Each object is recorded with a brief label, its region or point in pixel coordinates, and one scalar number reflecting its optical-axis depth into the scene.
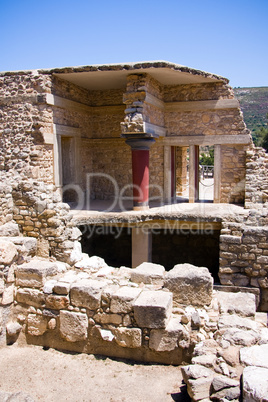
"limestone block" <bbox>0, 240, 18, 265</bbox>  5.12
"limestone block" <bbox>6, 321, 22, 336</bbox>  5.20
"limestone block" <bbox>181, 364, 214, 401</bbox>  3.60
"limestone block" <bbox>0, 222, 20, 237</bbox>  6.80
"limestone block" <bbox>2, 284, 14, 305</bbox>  5.19
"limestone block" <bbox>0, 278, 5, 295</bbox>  5.12
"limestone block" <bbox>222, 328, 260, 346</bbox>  4.14
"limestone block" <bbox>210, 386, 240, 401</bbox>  3.43
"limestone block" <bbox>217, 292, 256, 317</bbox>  4.98
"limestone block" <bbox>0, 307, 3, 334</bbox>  5.15
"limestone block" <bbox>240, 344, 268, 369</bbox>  3.66
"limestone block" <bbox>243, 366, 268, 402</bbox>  3.18
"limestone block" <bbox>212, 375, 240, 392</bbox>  3.53
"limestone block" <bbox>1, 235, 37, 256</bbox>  5.72
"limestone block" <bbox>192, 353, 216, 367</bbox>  3.88
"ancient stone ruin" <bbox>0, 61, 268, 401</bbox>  4.55
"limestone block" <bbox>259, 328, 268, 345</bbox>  4.16
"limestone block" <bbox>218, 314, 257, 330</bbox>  4.46
